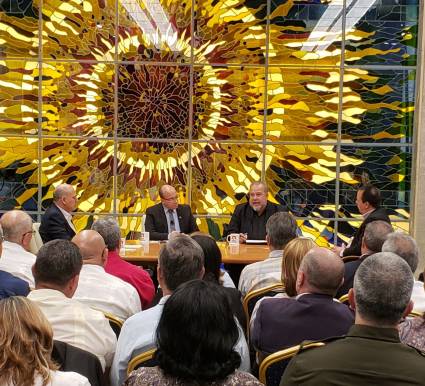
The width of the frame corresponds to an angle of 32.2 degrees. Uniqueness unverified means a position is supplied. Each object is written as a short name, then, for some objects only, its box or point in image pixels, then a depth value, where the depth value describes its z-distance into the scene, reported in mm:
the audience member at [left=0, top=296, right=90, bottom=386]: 2029
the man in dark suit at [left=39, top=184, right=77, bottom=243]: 6559
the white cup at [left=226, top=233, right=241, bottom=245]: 6734
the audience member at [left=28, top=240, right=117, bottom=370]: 2891
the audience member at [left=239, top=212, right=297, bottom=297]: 4559
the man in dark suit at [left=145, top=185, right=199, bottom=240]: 7242
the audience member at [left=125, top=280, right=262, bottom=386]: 1948
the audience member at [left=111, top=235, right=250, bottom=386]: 2836
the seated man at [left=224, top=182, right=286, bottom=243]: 7234
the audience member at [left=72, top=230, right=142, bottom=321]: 3658
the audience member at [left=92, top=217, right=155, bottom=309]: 4434
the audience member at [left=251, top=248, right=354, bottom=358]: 2982
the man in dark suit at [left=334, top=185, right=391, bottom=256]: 6367
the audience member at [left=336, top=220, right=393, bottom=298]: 4449
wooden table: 6098
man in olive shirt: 1983
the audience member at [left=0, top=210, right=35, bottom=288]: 4559
